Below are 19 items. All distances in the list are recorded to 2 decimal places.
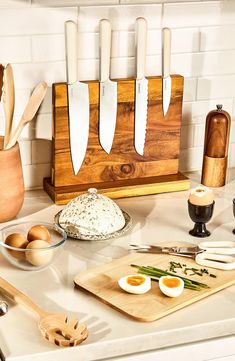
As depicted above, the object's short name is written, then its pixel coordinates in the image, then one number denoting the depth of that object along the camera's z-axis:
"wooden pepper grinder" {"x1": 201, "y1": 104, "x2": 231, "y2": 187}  2.08
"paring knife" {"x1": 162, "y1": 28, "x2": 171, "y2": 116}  2.00
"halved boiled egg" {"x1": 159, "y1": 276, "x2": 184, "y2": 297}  1.60
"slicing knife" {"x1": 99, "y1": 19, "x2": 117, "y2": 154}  1.95
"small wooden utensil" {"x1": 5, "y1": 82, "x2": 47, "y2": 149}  1.85
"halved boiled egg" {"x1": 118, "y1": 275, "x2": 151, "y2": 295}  1.61
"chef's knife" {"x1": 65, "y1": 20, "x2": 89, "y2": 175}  1.91
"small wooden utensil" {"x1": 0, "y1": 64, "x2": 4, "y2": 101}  1.87
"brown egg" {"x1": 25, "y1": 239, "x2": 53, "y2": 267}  1.68
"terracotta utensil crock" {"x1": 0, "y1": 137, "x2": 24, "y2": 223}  1.85
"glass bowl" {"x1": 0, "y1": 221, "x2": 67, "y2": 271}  1.68
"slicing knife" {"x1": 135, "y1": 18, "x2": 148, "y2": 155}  1.97
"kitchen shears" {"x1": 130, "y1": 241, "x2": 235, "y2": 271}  1.72
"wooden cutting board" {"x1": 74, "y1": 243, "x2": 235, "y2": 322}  1.57
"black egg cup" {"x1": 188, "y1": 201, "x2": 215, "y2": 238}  1.84
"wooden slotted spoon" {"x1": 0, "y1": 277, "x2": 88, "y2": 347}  1.48
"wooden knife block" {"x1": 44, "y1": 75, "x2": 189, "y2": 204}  1.99
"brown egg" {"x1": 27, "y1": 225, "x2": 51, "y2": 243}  1.73
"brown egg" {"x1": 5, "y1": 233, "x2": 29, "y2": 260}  1.69
